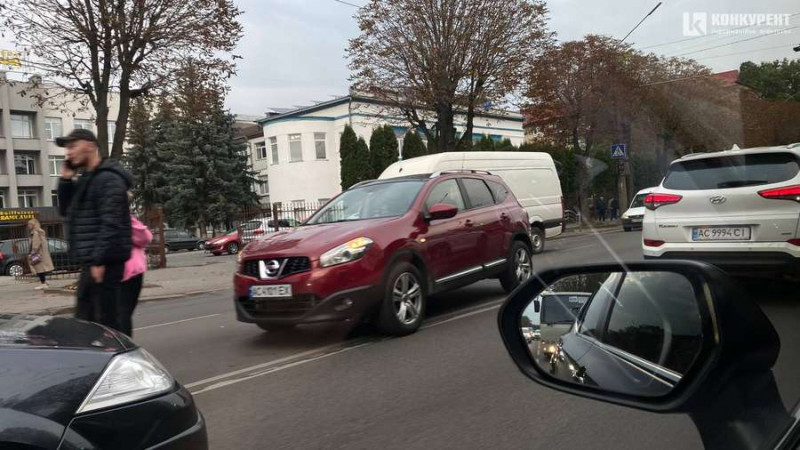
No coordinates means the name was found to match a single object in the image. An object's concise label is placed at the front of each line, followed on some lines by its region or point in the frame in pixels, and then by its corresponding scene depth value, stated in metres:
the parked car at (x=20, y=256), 18.05
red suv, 5.65
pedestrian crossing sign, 16.14
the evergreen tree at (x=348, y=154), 38.53
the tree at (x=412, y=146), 37.59
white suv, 4.75
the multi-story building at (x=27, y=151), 47.34
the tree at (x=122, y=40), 13.05
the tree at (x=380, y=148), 38.66
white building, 40.69
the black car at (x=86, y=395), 1.93
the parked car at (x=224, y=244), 26.81
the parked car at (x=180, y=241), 39.34
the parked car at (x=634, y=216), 17.33
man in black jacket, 4.24
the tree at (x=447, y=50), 20.56
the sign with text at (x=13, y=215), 38.55
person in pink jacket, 4.44
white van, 15.23
